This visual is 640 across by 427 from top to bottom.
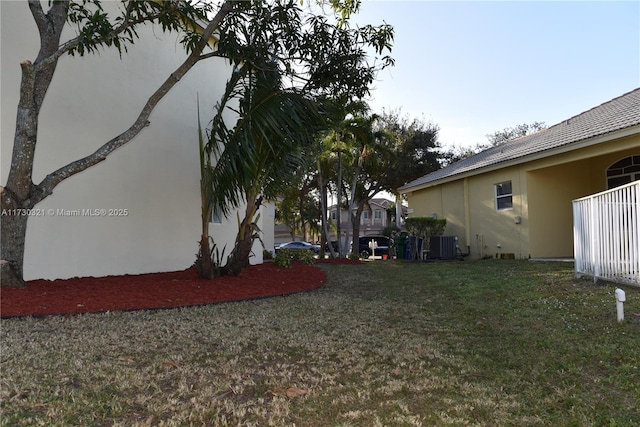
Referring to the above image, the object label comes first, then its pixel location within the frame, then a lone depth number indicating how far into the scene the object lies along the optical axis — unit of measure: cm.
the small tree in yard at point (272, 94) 769
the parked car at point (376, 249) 2673
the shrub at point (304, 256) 1430
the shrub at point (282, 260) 1181
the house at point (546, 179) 1161
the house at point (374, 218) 5278
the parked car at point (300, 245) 3311
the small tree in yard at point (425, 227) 1682
